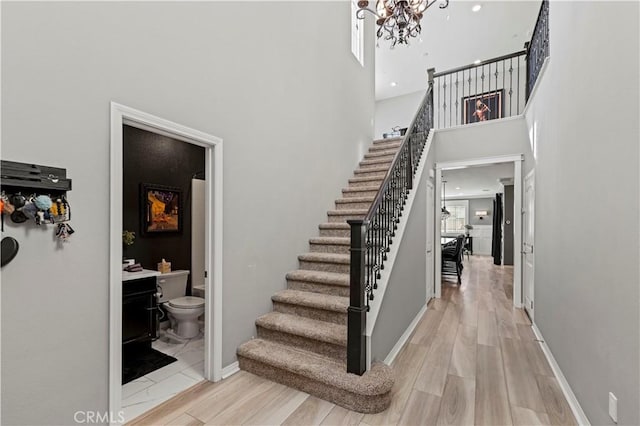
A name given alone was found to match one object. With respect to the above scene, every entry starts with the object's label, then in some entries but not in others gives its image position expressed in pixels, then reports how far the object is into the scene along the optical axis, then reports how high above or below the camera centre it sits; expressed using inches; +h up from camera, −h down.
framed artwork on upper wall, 309.4 +112.2
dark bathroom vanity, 111.1 -45.2
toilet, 130.3 -42.7
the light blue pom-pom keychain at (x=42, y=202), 59.4 +1.4
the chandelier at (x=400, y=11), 124.0 +86.3
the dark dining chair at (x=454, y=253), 260.4 -35.7
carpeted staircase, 86.4 -45.3
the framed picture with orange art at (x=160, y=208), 143.6 +1.0
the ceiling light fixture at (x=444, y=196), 390.0 +30.7
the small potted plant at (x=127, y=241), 129.0 -14.1
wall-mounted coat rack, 56.4 +6.1
